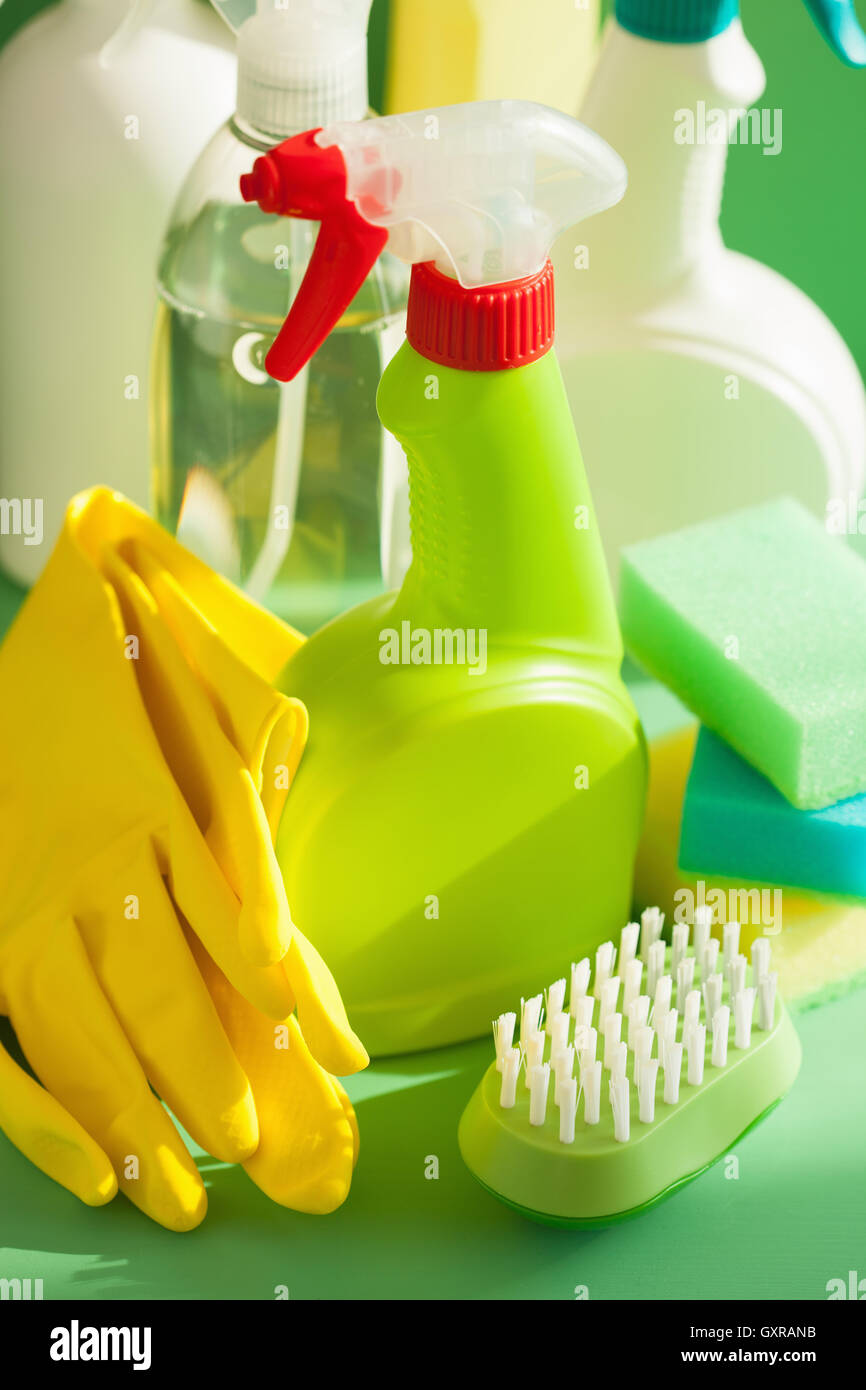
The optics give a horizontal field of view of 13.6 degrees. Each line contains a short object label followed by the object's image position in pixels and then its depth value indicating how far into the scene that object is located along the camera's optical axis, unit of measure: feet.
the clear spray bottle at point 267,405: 3.42
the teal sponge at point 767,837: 3.19
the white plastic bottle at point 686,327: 3.43
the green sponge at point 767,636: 3.18
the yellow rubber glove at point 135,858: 3.02
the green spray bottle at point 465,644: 2.97
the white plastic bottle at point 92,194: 3.49
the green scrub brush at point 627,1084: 2.98
